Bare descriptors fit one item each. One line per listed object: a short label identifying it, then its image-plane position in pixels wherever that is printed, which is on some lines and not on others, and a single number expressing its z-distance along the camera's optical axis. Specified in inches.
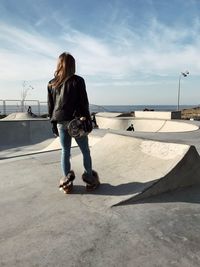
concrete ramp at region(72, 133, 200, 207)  101.5
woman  97.3
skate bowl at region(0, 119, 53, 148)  434.7
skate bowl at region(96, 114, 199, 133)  579.3
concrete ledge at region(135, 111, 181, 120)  667.9
